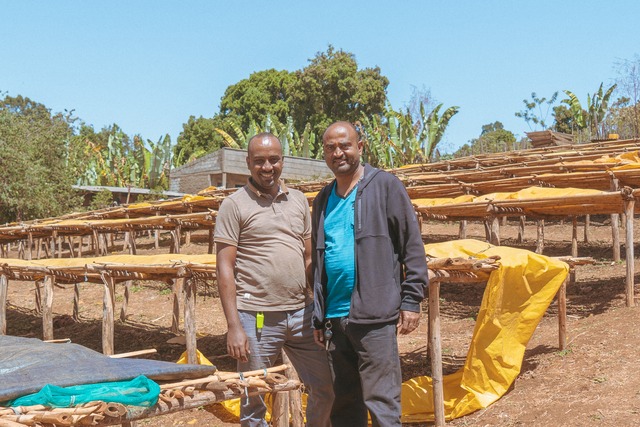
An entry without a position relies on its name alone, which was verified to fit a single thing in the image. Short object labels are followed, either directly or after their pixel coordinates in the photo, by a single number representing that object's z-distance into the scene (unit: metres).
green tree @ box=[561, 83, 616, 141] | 23.03
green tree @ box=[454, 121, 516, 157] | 26.02
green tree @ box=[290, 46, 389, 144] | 28.91
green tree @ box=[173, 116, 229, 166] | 31.09
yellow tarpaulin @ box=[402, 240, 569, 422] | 5.93
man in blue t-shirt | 3.24
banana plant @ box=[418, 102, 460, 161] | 22.19
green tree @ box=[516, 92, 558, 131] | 30.32
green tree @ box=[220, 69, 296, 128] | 31.50
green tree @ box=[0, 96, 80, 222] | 19.98
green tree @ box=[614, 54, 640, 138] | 21.53
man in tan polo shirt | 3.62
